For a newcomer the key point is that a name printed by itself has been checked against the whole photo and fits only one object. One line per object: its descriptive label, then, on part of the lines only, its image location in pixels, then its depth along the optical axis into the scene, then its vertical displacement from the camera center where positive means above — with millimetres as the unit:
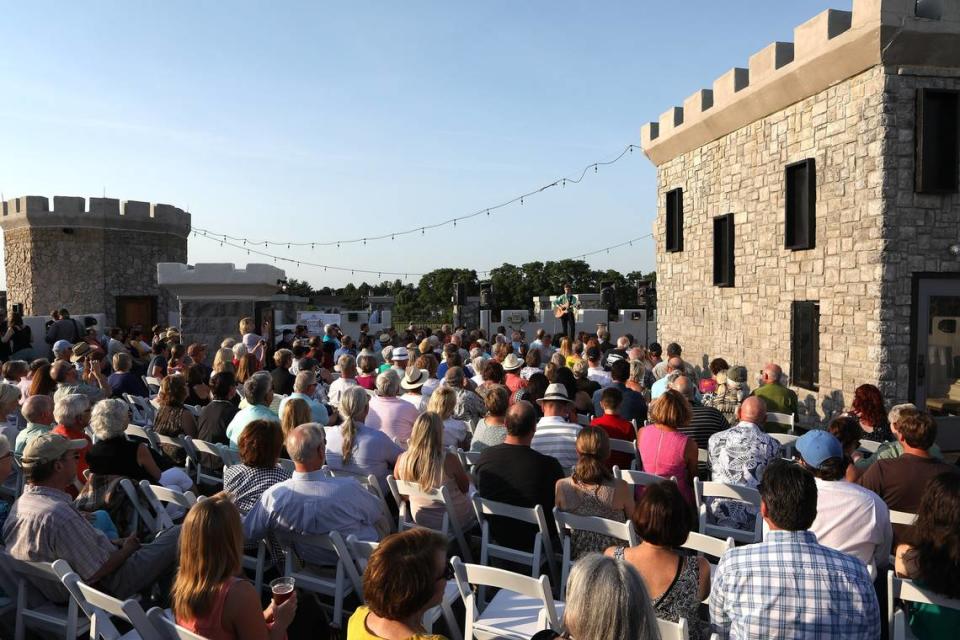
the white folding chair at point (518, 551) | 3467 -1277
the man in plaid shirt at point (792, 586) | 2297 -1001
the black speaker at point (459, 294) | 18781 +177
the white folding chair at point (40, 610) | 2846 -1366
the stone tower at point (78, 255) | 20000 +1411
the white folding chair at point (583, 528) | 3107 -1091
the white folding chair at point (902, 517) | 3273 -1065
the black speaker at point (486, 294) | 19203 +179
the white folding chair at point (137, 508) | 3629 -1135
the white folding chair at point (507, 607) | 2527 -1365
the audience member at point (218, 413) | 5230 -880
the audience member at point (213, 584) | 2314 -982
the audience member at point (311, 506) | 3297 -1020
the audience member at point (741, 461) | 4266 -1033
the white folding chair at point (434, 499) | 3770 -1203
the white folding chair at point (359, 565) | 2854 -1220
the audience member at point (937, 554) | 2551 -978
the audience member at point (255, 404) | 4883 -778
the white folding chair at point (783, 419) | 6023 -1074
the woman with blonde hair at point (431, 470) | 3867 -989
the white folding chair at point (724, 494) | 3766 -1104
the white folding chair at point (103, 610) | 2229 -1095
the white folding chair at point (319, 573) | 3186 -1395
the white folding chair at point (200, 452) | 4684 -1104
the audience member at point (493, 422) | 4859 -898
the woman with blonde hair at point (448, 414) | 5023 -864
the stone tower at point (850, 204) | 7672 +1212
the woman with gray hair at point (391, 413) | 5324 -898
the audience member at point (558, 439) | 4688 -976
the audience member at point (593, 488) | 3514 -995
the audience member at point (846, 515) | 3141 -1011
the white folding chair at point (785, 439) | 5277 -1093
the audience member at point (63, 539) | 2955 -1052
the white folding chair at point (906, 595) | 2566 -1148
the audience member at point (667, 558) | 2562 -999
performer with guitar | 16922 -302
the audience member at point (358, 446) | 4480 -975
